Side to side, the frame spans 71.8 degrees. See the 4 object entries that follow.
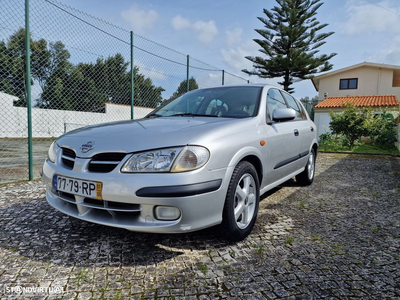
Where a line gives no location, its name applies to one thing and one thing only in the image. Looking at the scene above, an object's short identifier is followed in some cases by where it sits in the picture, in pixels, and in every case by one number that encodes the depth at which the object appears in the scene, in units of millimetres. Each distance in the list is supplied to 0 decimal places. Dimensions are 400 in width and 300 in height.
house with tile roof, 18219
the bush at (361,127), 11914
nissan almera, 1917
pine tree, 21516
